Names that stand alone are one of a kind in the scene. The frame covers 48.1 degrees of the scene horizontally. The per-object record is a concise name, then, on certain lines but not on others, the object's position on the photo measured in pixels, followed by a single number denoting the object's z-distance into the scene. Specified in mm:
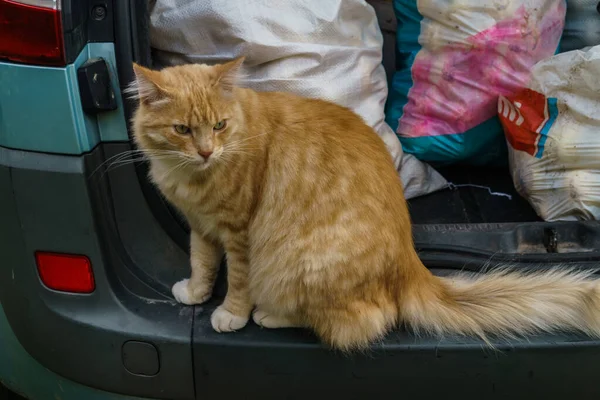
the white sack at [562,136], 1917
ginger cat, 1530
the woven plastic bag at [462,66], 2082
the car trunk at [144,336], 1481
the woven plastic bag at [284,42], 1784
